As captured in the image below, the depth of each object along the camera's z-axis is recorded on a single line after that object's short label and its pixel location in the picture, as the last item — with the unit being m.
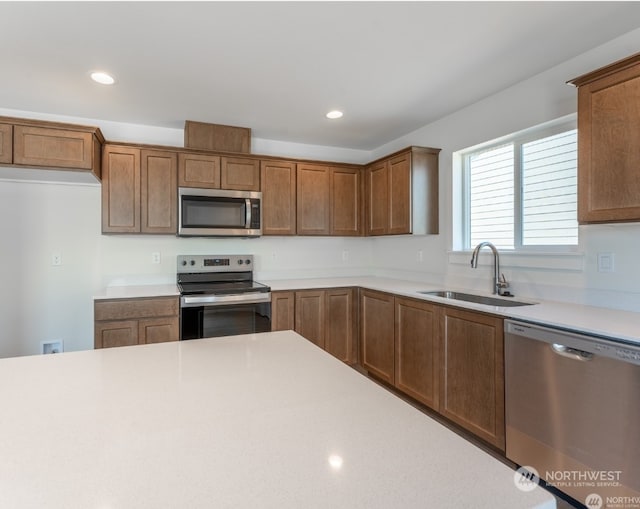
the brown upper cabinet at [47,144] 2.51
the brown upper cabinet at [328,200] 3.70
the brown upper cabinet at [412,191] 3.22
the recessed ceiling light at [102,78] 2.35
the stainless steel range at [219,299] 2.87
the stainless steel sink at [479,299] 2.39
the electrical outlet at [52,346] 3.12
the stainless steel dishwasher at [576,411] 1.47
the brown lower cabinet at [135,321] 2.65
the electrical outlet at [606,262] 2.02
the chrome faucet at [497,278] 2.56
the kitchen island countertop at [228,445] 0.53
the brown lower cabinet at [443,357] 2.07
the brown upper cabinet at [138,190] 3.02
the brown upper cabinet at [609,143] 1.66
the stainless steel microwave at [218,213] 3.20
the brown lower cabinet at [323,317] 3.21
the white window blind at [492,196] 2.73
